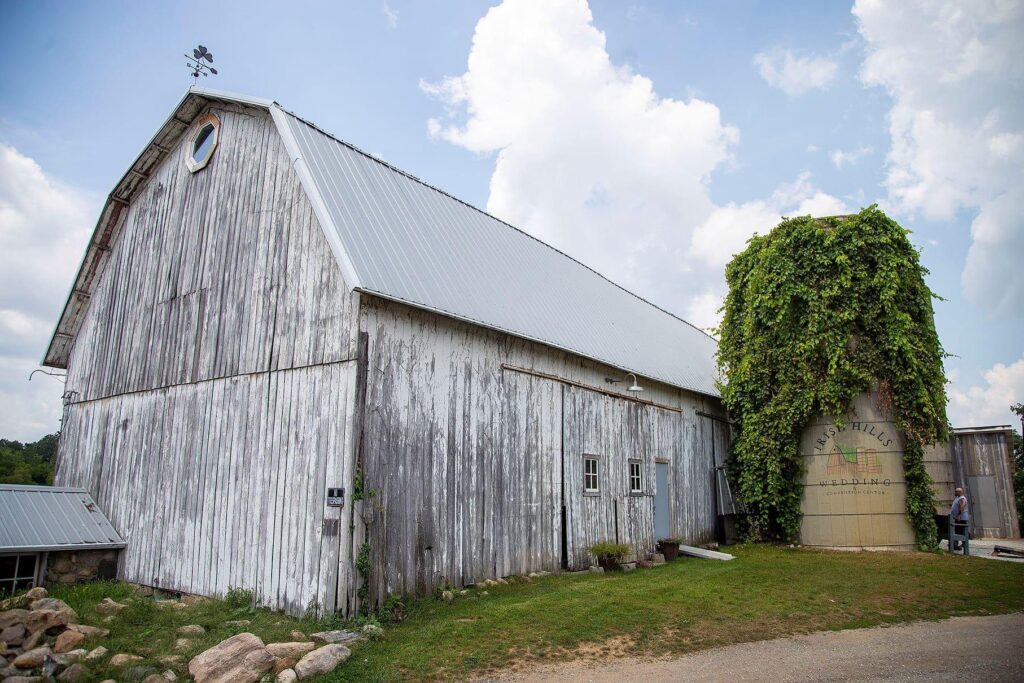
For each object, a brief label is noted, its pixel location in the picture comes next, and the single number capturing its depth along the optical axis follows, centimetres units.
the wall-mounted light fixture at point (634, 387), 1595
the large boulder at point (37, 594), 1036
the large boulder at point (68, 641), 829
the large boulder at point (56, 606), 922
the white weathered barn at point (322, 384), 1014
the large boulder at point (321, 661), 733
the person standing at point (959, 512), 1648
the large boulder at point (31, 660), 778
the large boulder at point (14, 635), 841
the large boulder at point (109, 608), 991
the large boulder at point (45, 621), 869
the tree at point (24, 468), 1755
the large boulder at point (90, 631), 871
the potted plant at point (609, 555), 1392
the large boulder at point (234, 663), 730
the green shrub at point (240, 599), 1037
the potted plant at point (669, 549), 1631
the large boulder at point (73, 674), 751
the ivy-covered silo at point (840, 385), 1658
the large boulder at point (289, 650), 773
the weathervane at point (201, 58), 1396
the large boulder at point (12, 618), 858
